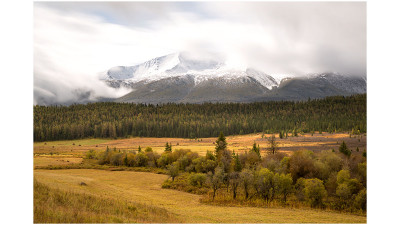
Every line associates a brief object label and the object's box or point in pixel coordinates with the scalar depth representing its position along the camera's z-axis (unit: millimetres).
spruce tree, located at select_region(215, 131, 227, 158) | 73694
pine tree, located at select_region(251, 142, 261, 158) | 70800
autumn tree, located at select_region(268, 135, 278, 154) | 74375
